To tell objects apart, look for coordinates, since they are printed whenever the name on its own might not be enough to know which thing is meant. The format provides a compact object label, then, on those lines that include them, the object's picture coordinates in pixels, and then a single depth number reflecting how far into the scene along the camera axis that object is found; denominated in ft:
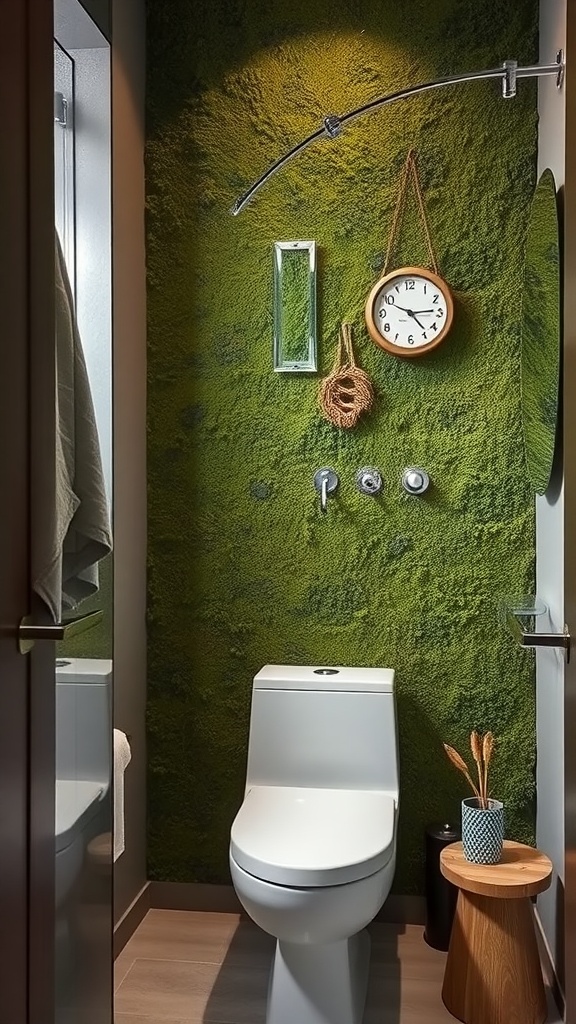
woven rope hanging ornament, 8.64
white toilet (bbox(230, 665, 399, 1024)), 6.38
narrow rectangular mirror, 8.79
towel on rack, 4.25
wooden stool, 6.89
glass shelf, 7.78
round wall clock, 8.47
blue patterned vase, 7.22
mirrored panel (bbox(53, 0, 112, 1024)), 4.31
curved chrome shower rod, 7.06
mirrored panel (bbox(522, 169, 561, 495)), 7.33
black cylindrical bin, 8.12
